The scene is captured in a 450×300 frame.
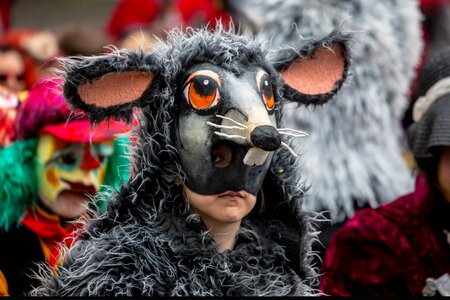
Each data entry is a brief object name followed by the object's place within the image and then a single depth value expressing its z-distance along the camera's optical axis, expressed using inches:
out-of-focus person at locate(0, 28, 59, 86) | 301.6
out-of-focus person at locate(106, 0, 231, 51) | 300.0
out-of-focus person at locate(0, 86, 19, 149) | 208.4
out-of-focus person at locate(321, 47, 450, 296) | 171.3
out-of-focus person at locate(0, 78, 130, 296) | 190.4
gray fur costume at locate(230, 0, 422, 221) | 219.9
